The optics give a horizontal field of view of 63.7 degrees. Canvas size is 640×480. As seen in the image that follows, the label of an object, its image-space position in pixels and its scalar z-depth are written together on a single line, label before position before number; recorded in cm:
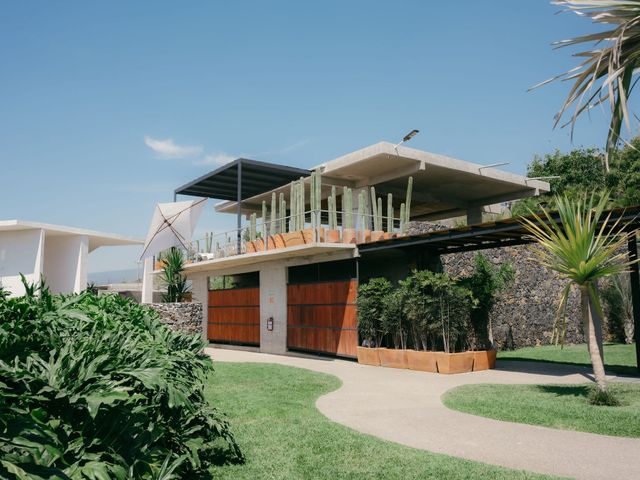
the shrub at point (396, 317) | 1376
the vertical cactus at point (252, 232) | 2016
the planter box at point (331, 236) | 1595
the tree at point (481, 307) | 1345
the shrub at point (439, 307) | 1278
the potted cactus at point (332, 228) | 1599
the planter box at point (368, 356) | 1462
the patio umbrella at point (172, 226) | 2252
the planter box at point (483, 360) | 1314
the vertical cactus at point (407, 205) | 1791
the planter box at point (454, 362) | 1266
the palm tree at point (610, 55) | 653
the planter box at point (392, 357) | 1379
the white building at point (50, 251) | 2084
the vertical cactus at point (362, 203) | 1908
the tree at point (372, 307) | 1455
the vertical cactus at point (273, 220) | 1886
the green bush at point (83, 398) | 254
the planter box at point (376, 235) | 1702
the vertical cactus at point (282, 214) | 1886
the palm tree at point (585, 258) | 821
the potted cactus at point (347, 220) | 1622
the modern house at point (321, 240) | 1638
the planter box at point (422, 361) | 1299
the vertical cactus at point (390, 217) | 1679
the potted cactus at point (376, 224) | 1709
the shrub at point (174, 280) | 2091
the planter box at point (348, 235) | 1617
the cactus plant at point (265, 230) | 1848
